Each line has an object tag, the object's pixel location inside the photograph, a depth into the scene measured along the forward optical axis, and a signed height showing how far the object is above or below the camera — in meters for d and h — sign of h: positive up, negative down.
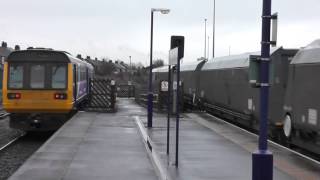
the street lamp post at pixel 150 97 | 22.88 -0.79
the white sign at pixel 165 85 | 22.77 -0.33
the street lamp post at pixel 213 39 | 57.17 +3.55
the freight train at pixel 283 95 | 14.55 -0.55
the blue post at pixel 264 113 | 8.25 -0.48
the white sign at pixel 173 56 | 12.57 +0.43
